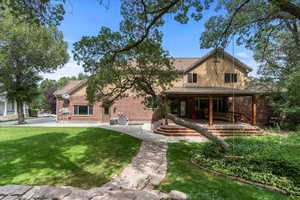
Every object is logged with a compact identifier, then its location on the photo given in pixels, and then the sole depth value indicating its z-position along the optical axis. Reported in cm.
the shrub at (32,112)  3066
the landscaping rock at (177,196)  273
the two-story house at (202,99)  1531
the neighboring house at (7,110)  2373
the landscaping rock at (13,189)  305
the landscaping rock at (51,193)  282
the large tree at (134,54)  575
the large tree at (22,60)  1540
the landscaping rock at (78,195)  269
